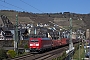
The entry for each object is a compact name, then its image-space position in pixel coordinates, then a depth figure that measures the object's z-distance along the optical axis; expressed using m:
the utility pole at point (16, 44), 48.00
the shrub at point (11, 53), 43.83
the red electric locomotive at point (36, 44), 50.16
